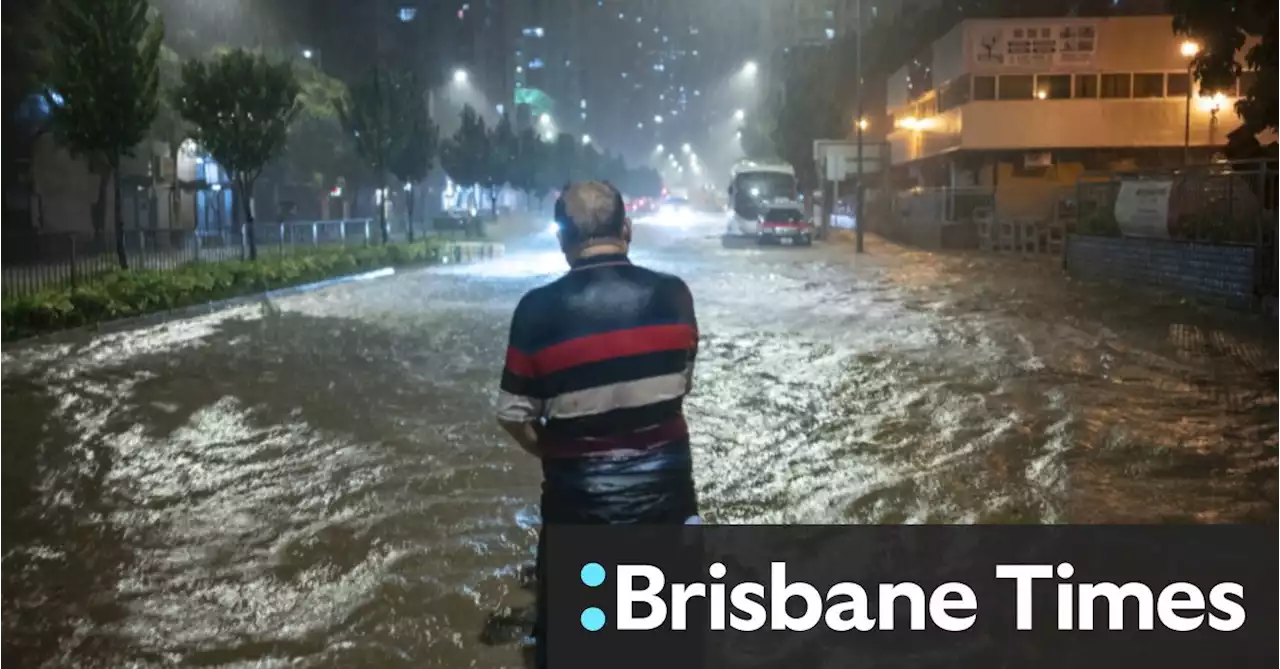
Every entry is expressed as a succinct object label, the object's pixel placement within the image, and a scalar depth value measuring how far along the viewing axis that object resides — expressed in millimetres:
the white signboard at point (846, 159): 48362
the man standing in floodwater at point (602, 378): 3645
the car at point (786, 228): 46938
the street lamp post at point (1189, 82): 38400
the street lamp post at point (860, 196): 41562
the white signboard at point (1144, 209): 22945
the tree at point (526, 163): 75812
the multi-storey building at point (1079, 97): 43188
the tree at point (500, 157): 62469
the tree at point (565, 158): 104031
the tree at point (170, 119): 40656
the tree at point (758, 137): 89938
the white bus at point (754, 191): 49875
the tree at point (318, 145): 49688
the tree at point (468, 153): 59281
